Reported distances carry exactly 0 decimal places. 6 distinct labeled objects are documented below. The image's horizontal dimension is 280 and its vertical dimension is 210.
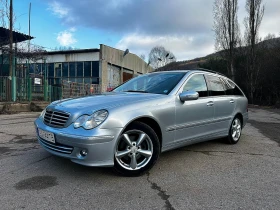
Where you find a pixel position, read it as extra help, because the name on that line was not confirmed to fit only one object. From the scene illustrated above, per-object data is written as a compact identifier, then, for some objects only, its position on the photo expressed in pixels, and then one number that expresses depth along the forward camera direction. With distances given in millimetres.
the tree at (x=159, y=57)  48782
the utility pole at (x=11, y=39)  11736
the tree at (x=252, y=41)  21000
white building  20865
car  2648
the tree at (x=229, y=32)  22531
